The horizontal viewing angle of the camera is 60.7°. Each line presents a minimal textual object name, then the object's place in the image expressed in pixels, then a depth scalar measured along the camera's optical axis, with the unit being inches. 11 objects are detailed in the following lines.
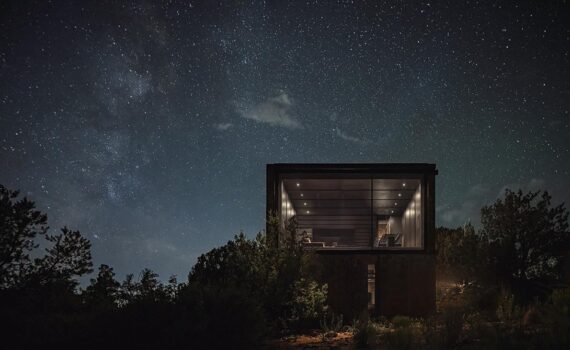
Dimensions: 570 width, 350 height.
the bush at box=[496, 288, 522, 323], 467.2
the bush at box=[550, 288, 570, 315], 350.7
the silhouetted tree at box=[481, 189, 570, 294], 641.6
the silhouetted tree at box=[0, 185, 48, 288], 360.2
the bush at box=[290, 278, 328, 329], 525.7
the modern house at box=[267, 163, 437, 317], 629.0
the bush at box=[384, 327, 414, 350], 346.3
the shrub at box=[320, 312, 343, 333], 491.7
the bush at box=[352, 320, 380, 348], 397.1
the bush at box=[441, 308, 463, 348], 357.4
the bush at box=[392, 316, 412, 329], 522.3
